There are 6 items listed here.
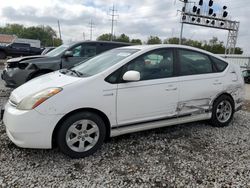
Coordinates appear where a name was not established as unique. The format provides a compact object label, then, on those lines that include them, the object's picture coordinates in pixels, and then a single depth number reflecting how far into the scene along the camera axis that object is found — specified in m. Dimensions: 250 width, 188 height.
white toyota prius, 2.82
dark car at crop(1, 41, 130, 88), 6.21
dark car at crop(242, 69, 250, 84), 17.86
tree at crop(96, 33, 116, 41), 79.06
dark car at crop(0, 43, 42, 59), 20.86
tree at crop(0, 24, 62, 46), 90.81
